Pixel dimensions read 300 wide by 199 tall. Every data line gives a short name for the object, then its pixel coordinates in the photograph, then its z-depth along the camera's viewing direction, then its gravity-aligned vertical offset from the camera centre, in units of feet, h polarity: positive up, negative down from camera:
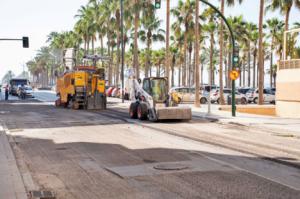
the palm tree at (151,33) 205.92 +22.13
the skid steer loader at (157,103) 77.61 -3.68
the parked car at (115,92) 196.71 -4.15
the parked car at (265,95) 155.43 -4.87
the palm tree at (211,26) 177.99 +20.74
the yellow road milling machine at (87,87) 110.73 -1.12
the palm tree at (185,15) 170.91 +24.21
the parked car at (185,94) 149.89 -4.01
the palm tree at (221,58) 132.05 +6.52
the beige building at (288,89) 95.35 -1.80
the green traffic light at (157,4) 81.79 +13.38
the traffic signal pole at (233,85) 87.56 -0.80
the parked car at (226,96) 151.53 -4.90
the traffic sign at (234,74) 86.64 +1.22
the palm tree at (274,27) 213.87 +24.22
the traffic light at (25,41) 137.63 +12.21
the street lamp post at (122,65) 153.04 +5.45
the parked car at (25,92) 185.14 -3.53
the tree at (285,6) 134.51 +21.22
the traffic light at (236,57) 87.71 +4.37
